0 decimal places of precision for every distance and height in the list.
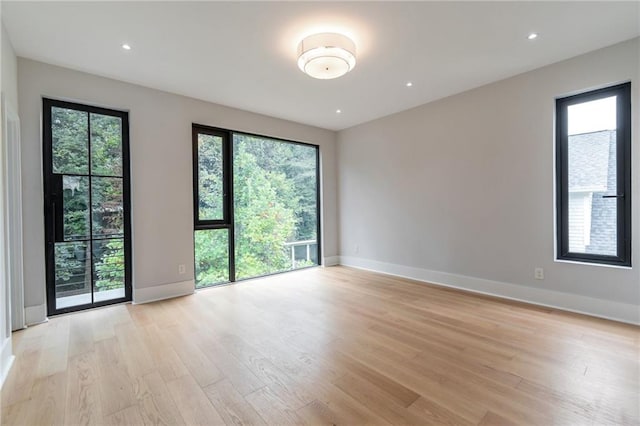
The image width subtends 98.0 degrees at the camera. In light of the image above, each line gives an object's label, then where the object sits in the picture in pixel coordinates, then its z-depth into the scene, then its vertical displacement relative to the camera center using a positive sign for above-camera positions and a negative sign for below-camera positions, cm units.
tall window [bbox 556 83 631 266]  282 +32
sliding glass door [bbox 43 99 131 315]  310 +8
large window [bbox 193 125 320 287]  423 +10
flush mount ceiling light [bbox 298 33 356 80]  244 +140
